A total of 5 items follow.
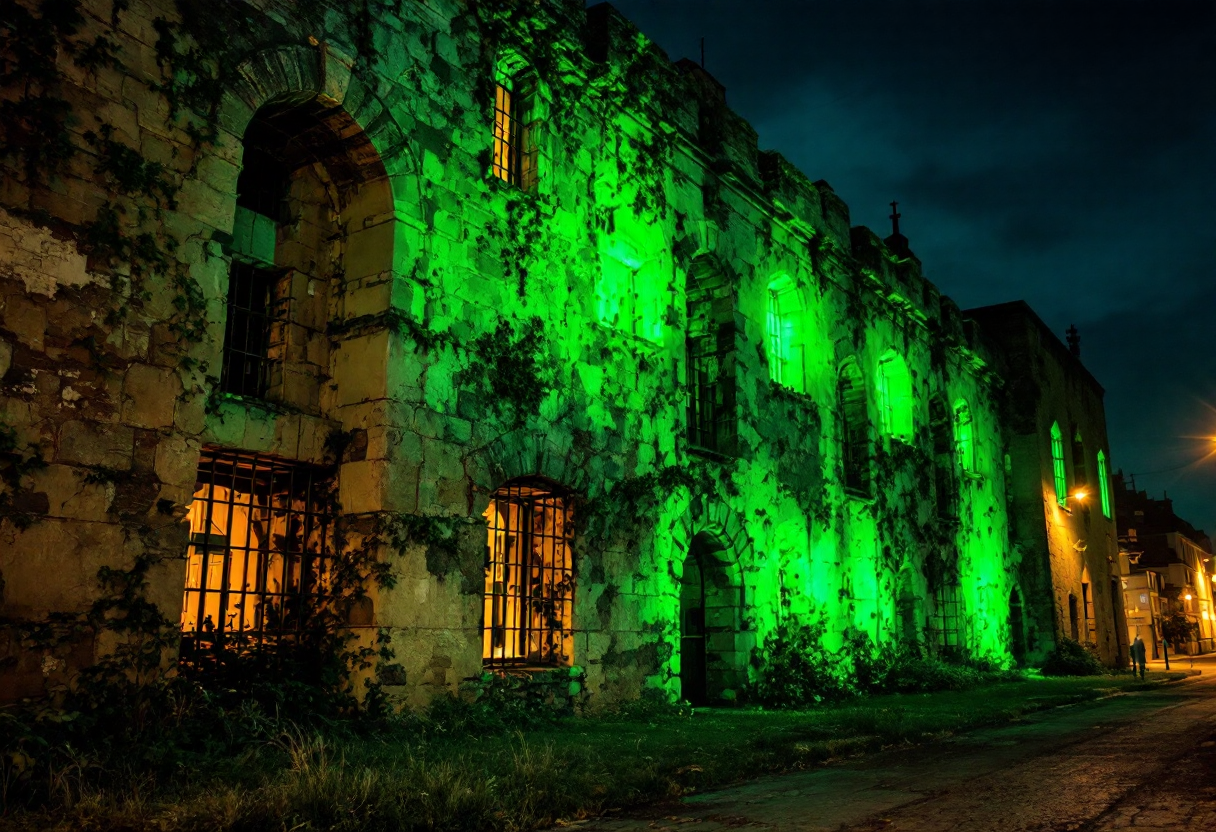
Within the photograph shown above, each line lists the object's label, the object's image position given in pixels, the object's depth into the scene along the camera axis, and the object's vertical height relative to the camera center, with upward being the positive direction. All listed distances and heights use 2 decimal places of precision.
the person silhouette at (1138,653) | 22.57 -0.76
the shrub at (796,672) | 12.98 -0.73
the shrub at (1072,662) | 23.19 -1.01
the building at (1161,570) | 52.44 +3.29
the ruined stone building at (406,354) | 6.44 +2.51
